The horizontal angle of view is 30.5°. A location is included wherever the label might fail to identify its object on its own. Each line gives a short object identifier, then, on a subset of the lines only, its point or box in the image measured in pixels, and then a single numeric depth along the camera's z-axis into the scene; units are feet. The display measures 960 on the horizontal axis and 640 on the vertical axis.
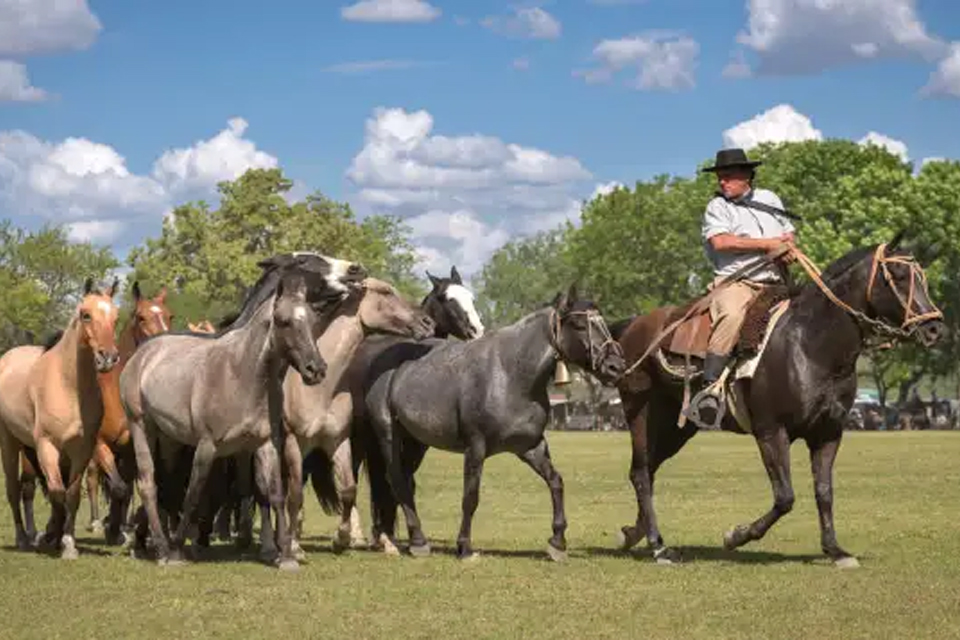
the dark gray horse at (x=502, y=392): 55.98
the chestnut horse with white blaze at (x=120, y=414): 63.57
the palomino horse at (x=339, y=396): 58.13
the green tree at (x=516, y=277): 478.18
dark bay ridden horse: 51.96
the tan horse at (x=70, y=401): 58.93
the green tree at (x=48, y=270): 290.76
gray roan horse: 54.65
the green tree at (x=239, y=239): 283.79
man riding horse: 54.60
